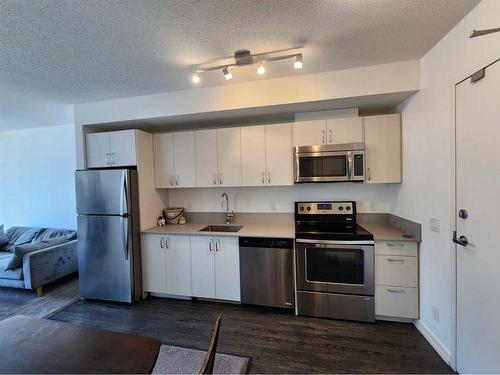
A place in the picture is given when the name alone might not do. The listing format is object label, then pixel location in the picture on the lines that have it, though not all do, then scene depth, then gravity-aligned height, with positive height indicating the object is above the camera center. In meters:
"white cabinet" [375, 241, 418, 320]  2.27 -1.05
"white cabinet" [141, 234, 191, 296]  2.89 -1.07
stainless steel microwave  2.57 +0.18
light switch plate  1.90 -0.42
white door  1.36 -0.31
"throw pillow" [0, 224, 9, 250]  3.95 -0.94
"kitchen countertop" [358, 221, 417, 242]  2.29 -0.62
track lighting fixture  1.91 +1.06
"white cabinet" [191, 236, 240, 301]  2.73 -1.07
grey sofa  3.13 -1.12
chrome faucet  3.32 -0.44
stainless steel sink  3.18 -0.68
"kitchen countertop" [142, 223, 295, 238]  2.64 -0.63
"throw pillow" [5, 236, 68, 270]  3.12 -0.94
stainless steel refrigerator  2.84 -0.65
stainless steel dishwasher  2.56 -1.07
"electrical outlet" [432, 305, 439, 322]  1.97 -1.22
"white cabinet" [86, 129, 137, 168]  2.95 +0.46
